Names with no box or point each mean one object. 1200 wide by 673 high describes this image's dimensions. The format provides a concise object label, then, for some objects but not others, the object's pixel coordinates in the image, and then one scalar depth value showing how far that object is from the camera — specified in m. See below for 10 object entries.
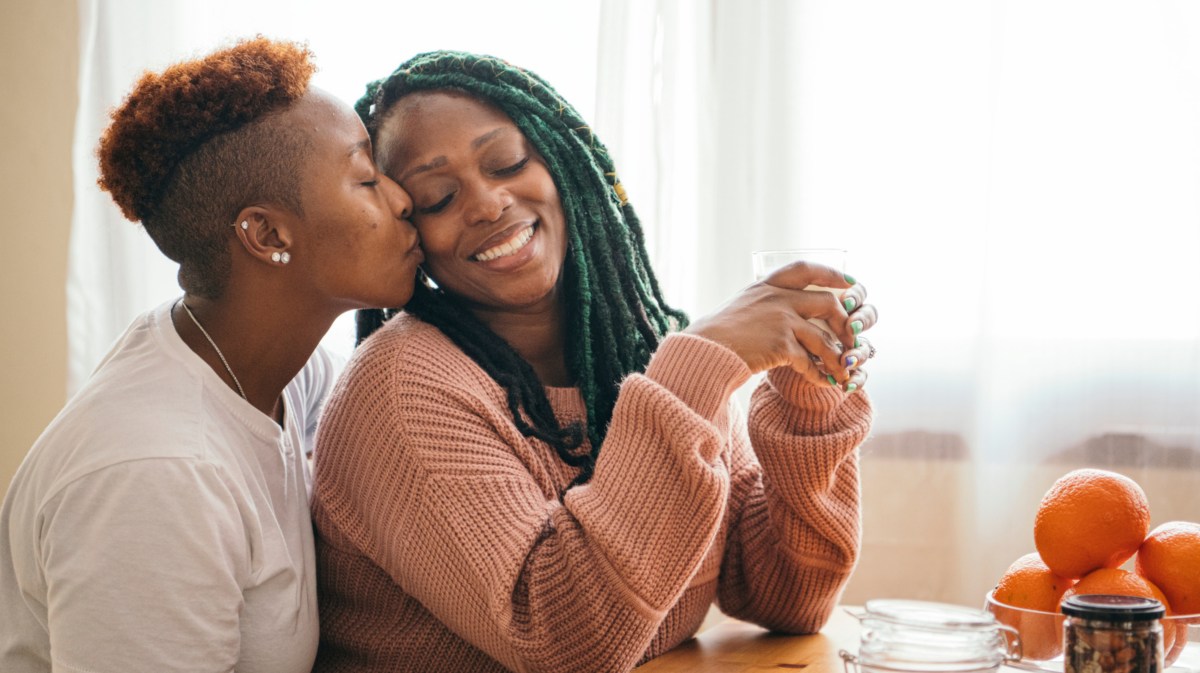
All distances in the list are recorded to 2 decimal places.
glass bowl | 0.90
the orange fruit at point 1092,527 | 0.99
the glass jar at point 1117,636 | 0.75
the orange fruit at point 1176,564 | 0.97
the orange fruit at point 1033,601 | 0.92
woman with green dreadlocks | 1.21
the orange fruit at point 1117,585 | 0.95
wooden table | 1.27
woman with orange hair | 1.11
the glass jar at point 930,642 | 0.78
